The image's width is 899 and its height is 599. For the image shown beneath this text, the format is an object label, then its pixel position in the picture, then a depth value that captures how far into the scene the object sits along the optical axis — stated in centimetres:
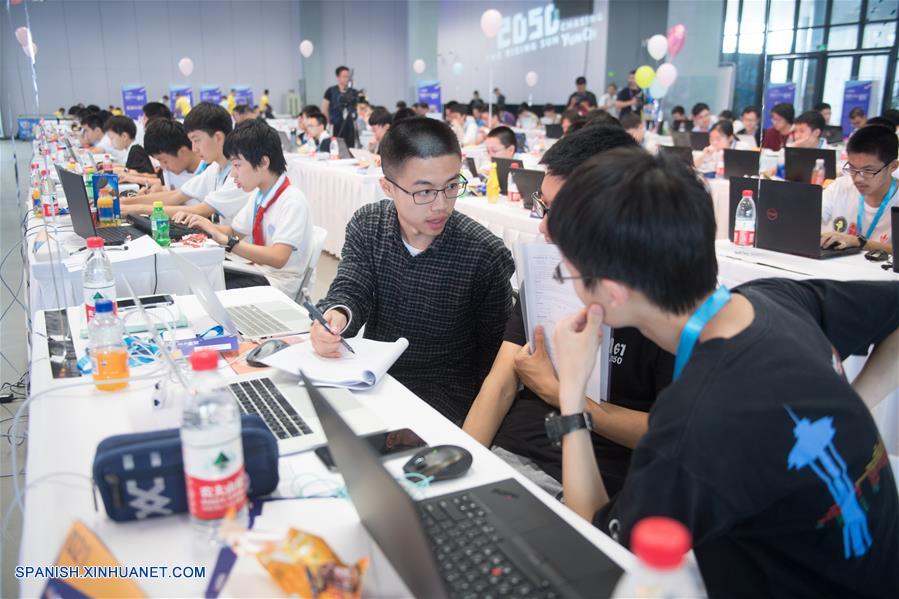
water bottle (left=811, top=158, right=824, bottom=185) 451
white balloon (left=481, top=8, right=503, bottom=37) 1123
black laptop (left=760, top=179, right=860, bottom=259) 289
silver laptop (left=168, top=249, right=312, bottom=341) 177
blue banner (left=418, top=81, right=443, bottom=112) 1262
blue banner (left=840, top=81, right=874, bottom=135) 939
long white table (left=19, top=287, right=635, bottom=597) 92
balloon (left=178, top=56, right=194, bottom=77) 1527
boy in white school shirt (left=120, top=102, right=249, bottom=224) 354
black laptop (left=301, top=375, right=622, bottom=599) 77
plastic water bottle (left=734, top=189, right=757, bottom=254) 309
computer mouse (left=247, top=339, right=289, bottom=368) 164
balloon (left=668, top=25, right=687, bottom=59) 1092
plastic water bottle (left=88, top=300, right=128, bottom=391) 147
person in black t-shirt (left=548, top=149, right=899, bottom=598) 82
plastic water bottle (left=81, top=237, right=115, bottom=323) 180
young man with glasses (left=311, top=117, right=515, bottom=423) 188
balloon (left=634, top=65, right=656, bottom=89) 1024
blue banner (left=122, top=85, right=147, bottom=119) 1238
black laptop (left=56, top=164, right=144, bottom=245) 292
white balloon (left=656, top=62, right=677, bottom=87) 1002
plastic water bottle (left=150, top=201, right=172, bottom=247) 287
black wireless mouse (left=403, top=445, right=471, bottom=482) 113
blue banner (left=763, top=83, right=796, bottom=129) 1044
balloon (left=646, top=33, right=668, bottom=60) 1098
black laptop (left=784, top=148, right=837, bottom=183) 445
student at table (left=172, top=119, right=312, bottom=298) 290
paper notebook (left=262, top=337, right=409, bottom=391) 151
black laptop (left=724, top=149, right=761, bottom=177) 516
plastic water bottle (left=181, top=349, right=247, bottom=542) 92
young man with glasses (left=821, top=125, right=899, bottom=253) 313
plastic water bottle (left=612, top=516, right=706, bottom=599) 56
